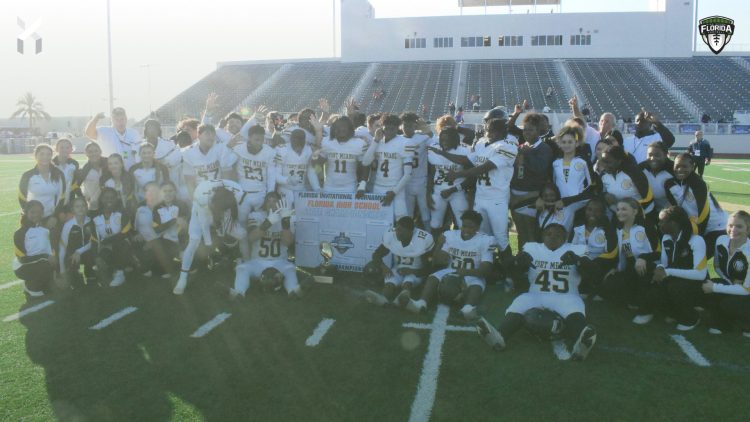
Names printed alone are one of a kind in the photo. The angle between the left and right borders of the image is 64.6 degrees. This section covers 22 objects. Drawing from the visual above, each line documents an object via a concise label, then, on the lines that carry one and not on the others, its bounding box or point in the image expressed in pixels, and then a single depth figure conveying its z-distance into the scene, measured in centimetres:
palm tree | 7712
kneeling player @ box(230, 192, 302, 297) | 673
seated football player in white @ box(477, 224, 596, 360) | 520
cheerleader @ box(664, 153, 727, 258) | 630
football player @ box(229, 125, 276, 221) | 755
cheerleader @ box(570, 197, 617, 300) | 630
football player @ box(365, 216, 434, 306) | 664
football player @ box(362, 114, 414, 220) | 748
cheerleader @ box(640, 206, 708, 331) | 562
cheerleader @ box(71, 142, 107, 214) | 782
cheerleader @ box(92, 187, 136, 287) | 729
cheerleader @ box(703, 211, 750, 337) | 540
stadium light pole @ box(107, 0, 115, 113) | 3473
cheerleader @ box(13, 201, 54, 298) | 669
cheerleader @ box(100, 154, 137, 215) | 767
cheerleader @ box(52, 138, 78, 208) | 764
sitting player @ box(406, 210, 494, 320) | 621
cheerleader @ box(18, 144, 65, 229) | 726
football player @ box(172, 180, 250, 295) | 668
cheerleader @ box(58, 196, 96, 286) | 712
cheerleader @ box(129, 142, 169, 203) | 781
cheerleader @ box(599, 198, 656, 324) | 606
